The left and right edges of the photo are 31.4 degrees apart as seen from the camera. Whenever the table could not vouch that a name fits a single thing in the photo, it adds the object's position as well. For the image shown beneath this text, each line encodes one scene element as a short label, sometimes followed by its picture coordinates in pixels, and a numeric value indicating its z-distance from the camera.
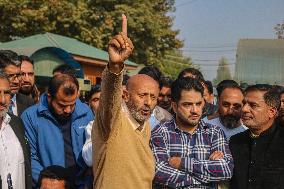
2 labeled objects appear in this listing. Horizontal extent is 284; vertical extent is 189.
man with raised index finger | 2.70
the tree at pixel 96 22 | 21.92
